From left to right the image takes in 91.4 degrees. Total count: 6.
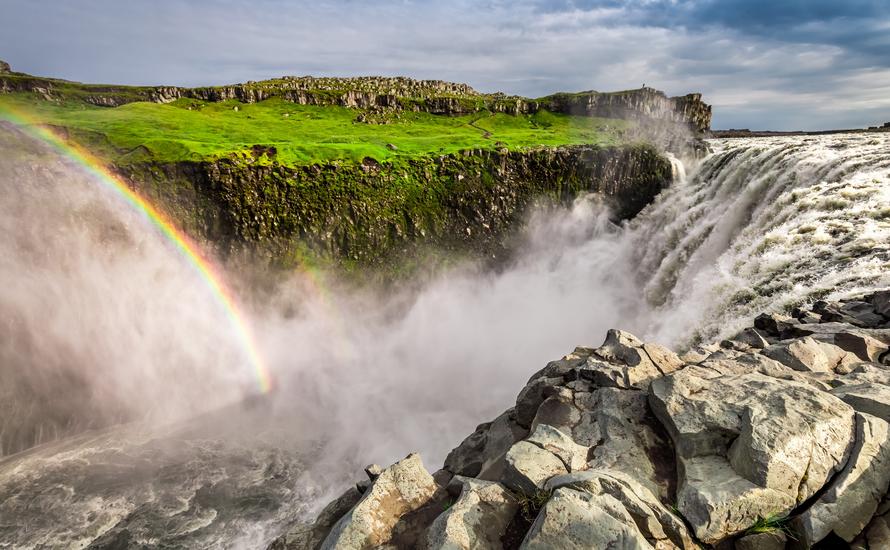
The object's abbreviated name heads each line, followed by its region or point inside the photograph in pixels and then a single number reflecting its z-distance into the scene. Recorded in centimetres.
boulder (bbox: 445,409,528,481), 1423
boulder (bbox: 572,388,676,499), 1058
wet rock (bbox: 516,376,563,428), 1539
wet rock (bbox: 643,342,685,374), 1461
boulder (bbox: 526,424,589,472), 1090
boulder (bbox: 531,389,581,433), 1316
